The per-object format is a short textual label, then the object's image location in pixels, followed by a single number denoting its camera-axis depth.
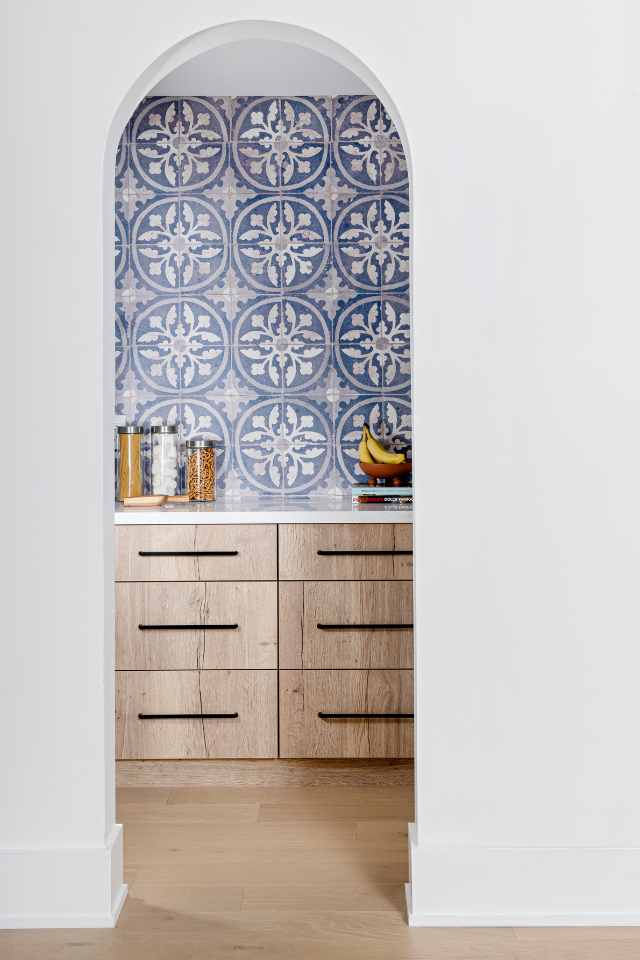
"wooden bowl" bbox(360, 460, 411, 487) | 3.36
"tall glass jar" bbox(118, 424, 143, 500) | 3.44
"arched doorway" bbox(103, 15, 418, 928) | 2.09
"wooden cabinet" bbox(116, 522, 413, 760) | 2.93
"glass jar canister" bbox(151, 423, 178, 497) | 3.46
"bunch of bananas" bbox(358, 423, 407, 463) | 3.38
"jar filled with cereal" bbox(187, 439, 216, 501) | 3.43
